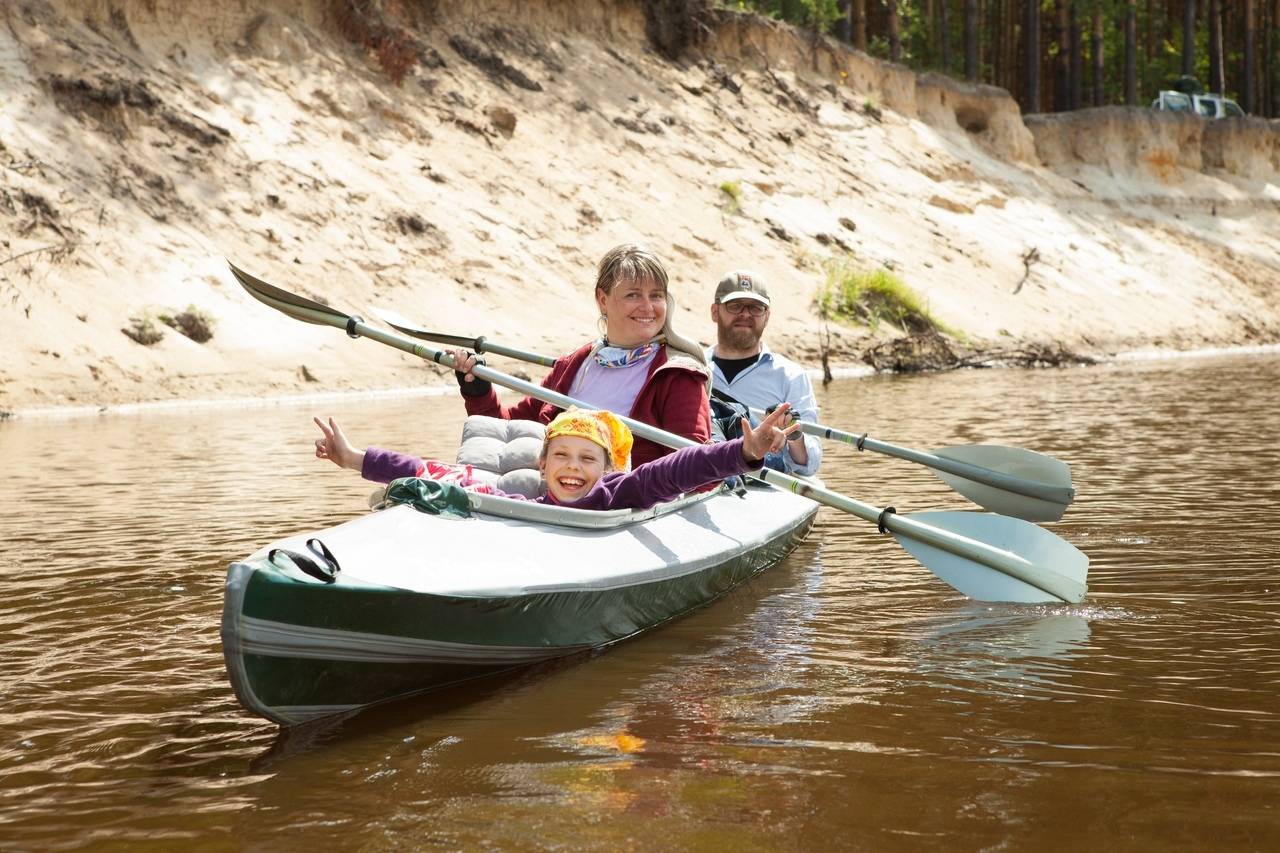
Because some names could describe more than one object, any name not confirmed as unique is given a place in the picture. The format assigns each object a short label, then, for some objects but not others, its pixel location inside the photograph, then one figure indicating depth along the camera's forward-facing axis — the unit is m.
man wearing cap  6.31
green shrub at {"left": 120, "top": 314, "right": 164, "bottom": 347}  14.18
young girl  4.10
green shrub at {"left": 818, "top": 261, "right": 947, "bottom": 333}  19.36
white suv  28.94
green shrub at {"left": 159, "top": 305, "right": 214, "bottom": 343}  14.52
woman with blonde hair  4.84
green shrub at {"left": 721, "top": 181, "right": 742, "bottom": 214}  21.23
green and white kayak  3.10
